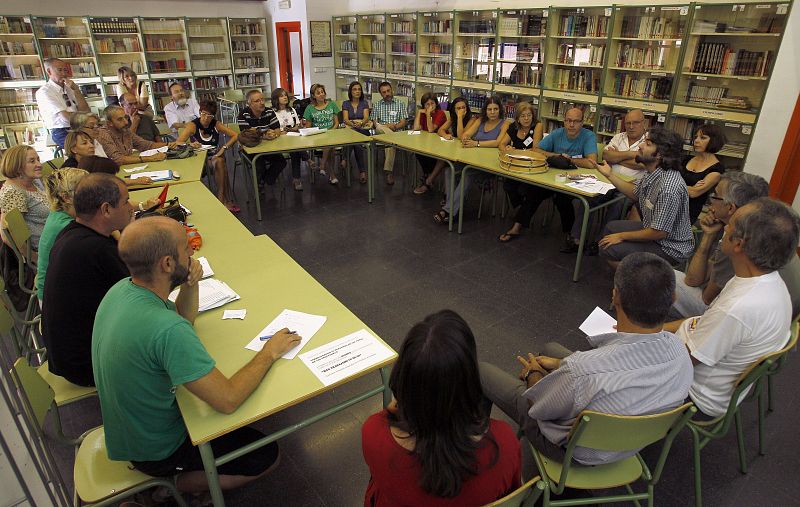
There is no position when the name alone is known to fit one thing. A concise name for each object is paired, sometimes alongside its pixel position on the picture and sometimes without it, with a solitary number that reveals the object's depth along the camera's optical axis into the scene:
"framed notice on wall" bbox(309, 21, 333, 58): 10.16
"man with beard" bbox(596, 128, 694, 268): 3.14
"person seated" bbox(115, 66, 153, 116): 6.31
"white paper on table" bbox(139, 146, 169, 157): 4.70
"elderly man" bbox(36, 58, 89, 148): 5.96
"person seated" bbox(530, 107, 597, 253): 4.48
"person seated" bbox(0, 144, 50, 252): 3.09
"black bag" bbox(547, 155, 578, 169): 4.35
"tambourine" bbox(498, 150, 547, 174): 4.18
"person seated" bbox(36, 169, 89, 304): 2.25
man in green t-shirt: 1.43
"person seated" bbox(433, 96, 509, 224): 5.16
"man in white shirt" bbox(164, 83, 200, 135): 6.61
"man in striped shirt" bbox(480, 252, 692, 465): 1.47
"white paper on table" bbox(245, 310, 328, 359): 1.88
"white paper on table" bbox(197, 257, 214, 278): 2.42
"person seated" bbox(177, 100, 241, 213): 5.52
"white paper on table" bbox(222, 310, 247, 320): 2.05
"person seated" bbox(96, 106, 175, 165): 4.54
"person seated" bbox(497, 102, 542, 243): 4.79
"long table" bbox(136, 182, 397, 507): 1.53
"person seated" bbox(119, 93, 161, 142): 5.54
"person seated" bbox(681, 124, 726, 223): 3.75
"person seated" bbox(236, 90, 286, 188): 5.79
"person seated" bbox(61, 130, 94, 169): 3.73
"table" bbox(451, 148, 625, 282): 3.78
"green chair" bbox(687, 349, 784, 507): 1.70
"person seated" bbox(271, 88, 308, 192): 6.26
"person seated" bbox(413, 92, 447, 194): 6.08
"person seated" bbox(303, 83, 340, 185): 6.56
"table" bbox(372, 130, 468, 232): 4.86
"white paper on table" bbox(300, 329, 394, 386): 1.71
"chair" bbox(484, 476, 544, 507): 1.10
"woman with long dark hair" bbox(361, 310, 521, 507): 1.04
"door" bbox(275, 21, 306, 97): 10.52
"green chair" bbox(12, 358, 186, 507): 1.50
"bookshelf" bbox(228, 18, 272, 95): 10.81
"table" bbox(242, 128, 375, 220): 5.15
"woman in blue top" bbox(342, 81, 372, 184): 6.68
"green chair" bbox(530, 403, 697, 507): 1.41
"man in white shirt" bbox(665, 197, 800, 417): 1.75
